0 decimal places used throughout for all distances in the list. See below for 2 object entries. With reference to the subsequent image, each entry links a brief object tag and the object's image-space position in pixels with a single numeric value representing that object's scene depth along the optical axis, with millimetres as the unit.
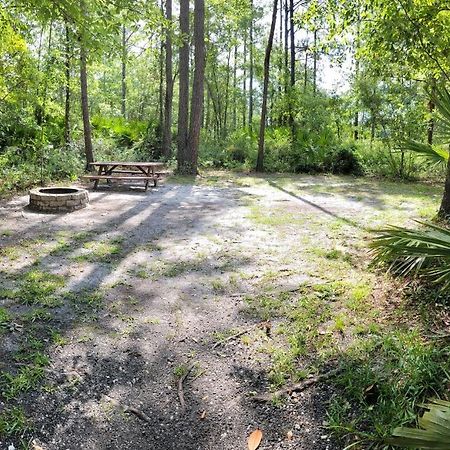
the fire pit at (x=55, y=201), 7098
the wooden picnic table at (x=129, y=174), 9633
